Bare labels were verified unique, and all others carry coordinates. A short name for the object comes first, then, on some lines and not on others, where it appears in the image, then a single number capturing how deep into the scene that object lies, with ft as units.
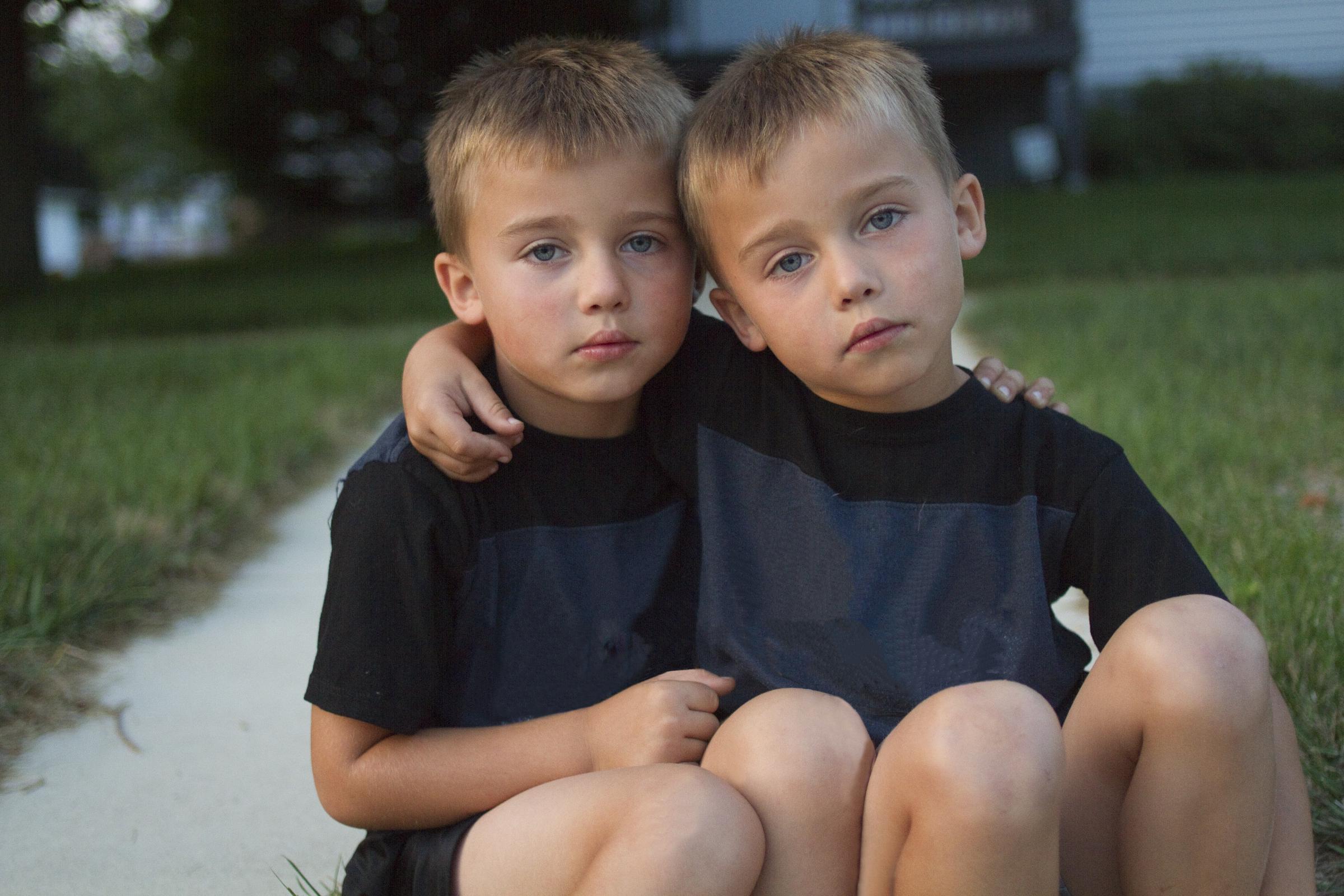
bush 46.83
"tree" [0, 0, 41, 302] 31.89
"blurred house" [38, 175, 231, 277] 114.73
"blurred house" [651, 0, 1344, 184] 43.09
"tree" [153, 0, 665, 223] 43.96
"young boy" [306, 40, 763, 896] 4.28
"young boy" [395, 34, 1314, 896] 3.88
